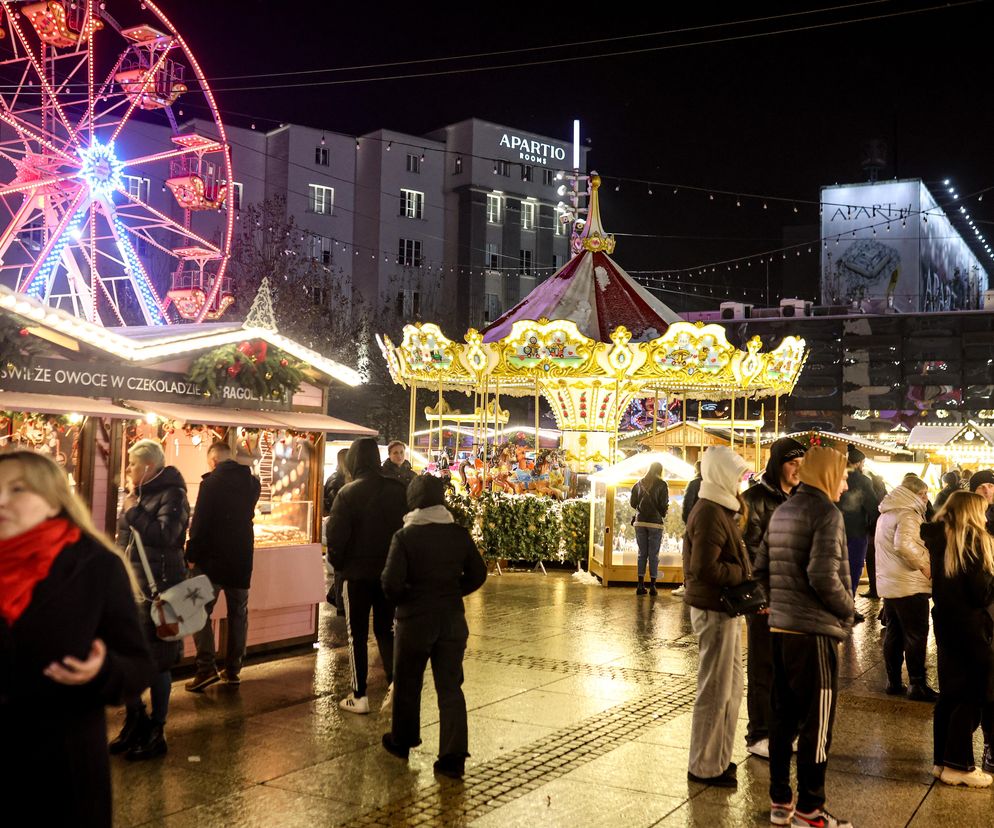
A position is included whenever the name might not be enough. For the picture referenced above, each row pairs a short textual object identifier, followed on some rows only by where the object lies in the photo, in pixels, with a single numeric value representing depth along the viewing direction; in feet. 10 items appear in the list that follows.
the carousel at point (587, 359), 59.06
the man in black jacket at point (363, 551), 24.02
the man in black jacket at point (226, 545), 25.79
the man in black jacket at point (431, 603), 19.62
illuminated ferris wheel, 61.52
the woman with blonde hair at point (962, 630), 19.33
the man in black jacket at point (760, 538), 21.66
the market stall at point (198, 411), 26.14
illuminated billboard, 193.47
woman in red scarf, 9.05
